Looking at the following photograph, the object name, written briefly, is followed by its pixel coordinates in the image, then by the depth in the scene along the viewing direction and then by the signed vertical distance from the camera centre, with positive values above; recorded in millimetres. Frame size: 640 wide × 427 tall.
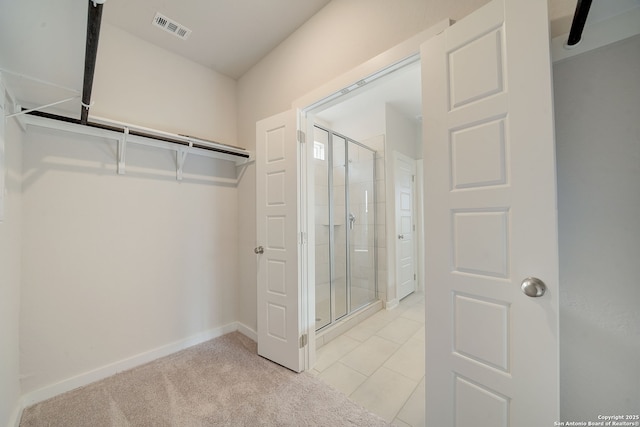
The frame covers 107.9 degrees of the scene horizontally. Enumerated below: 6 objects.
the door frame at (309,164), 1645 +446
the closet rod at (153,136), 1530 +674
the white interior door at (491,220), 854 -16
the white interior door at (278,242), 1896 -212
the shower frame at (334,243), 2768 -356
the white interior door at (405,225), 3438 -132
